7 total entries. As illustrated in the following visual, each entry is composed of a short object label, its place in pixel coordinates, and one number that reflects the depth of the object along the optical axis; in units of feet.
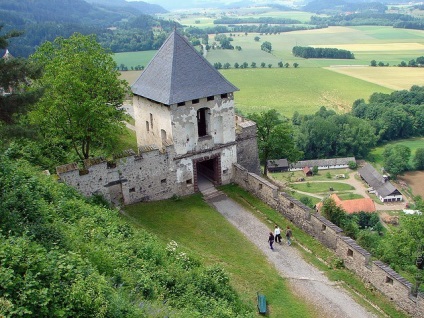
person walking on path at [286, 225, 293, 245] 71.05
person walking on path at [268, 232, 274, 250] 69.00
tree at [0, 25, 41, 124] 54.85
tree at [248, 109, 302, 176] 103.86
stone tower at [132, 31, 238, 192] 80.02
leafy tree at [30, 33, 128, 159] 72.74
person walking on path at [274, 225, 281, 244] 70.54
